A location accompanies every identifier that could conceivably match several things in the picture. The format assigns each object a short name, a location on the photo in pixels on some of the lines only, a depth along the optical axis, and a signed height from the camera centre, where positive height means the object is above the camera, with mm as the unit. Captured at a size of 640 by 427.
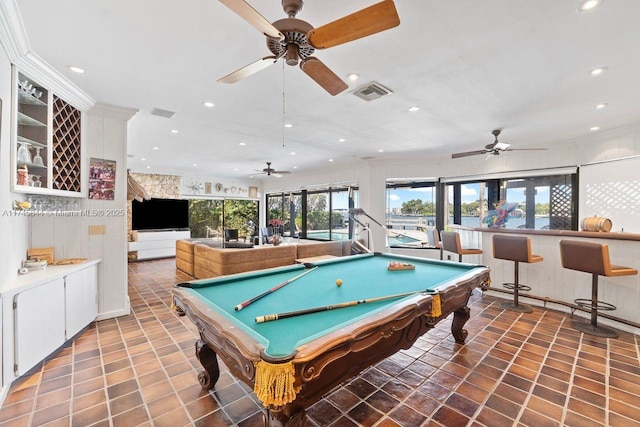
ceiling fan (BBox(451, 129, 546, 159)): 4445 +1101
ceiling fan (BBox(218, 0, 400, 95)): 1450 +1088
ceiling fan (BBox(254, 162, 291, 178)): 7231 +1084
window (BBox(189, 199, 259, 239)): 9664 -190
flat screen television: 8117 -77
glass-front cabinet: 2603 +772
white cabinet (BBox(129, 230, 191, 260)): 7910 -970
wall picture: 3545 +437
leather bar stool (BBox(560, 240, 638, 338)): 3033 -626
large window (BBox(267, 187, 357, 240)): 8734 -17
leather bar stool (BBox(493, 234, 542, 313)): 3791 -592
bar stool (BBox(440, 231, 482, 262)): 4590 -565
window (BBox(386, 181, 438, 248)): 7133 +20
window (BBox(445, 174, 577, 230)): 5379 +241
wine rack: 3047 +783
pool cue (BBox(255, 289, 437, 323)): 1537 -606
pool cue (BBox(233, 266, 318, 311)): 1734 -605
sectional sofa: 4738 -874
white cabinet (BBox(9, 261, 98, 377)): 2262 -987
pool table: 1146 -624
